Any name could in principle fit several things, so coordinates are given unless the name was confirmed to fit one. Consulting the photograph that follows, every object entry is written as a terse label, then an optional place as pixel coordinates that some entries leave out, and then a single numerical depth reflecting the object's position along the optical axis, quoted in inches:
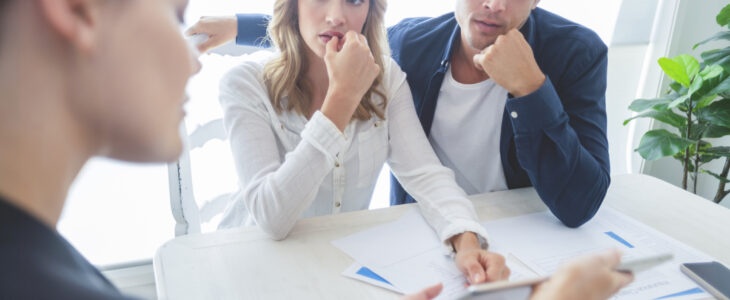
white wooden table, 32.4
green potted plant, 84.1
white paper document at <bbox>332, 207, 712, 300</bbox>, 33.7
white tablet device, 18.7
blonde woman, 38.5
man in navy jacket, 44.1
